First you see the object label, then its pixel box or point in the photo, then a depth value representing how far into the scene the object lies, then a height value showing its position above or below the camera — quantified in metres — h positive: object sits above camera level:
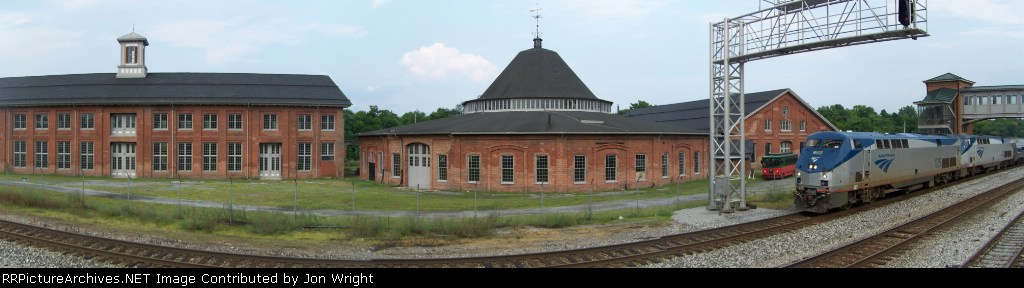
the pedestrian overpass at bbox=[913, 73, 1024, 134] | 56.94 +4.21
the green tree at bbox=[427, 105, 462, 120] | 92.78 +5.59
